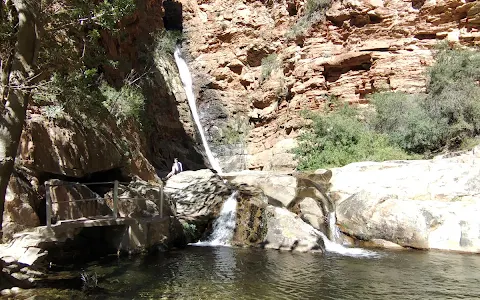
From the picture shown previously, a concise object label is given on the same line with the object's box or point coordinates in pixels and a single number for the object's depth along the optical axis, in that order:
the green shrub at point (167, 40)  26.78
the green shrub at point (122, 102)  14.55
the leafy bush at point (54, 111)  8.74
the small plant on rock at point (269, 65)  26.93
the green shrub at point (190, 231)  12.36
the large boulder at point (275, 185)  13.77
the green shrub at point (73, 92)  6.64
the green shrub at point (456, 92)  17.97
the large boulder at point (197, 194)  13.36
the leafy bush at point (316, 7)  24.44
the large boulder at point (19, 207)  7.60
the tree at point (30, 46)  5.52
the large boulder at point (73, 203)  8.78
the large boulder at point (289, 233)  11.31
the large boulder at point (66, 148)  8.66
